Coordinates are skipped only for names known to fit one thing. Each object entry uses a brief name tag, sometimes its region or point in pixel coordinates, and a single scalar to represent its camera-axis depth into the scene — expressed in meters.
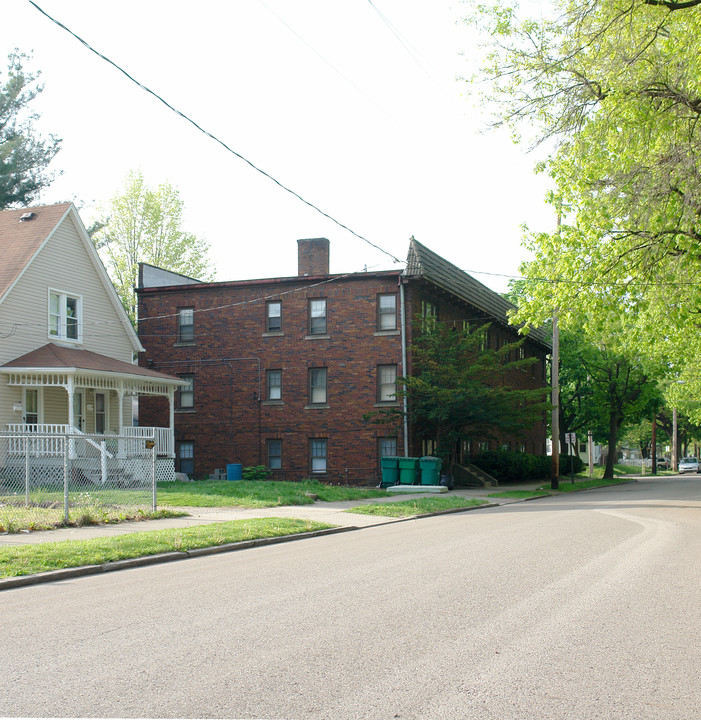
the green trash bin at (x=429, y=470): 28.89
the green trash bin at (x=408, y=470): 29.12
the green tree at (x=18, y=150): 40.66
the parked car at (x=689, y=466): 75.19
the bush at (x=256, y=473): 32.50
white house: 25.59
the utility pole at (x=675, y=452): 71.63
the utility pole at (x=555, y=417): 30.53
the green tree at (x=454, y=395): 29.11
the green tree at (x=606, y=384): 46.25
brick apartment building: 32.12
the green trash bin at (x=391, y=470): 29.52
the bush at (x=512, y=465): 34.03
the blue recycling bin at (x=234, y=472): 31.83
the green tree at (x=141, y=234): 47.47
